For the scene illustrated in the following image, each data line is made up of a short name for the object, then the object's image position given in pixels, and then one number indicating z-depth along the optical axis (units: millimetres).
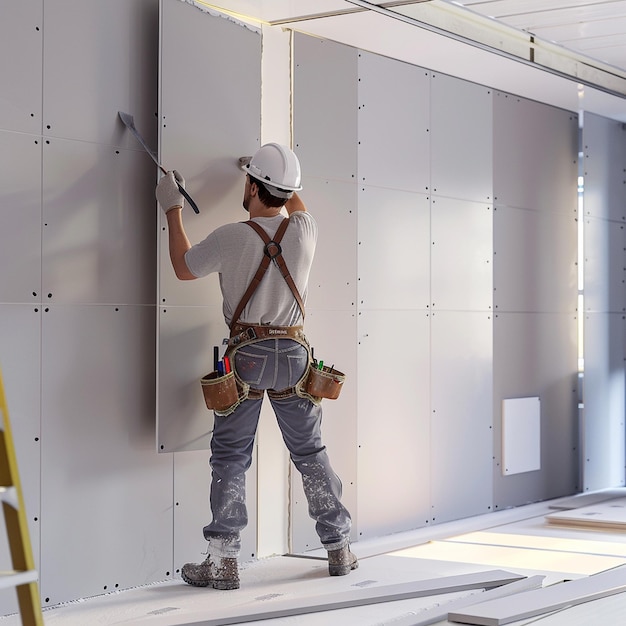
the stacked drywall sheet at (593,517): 5707
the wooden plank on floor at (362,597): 3660
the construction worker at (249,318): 4105
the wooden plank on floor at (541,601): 3660
